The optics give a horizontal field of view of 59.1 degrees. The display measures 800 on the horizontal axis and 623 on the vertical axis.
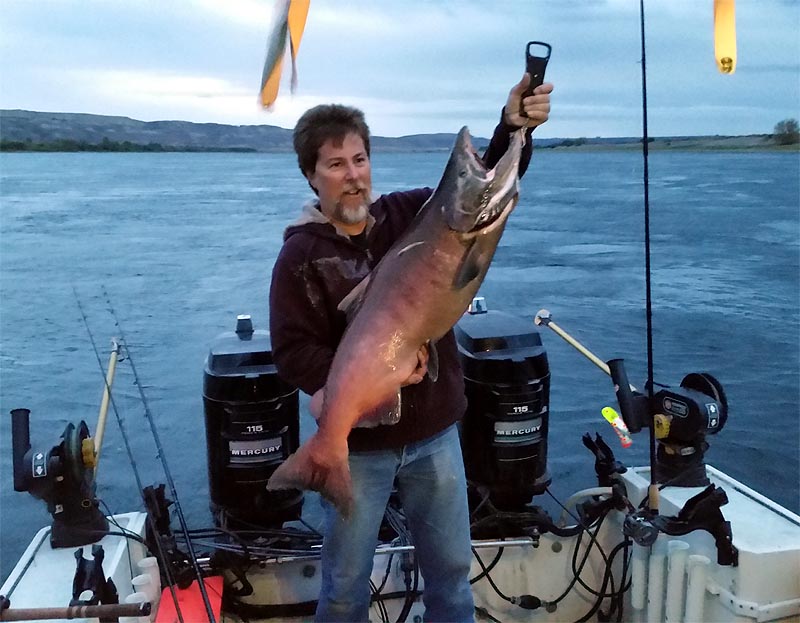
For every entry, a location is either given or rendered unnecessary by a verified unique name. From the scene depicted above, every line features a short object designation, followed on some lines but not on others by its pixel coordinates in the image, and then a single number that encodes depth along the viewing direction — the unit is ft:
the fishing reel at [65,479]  9.64
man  7.72
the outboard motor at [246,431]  11.02
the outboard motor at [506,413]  11.25
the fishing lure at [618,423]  10.92
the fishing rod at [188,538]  8.32
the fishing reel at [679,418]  10.52
